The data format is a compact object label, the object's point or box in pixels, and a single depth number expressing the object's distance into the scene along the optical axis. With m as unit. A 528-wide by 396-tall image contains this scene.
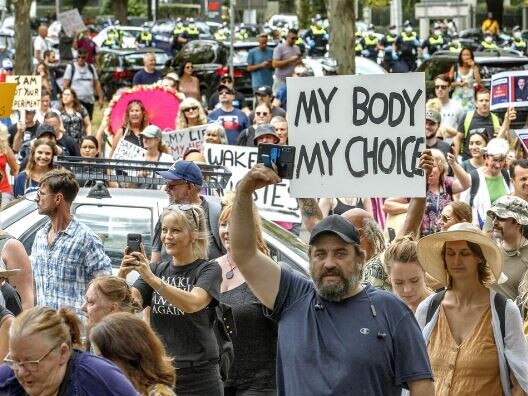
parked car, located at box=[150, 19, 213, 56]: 49.12
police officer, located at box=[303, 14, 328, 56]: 45.31
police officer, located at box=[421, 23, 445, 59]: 47.44
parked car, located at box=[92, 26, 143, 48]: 45.72
